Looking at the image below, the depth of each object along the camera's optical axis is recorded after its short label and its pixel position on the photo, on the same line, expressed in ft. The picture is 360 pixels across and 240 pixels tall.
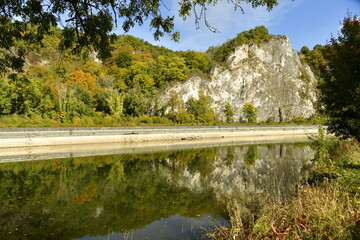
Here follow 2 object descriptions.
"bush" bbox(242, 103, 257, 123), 231.09
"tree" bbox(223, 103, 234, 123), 220.43
